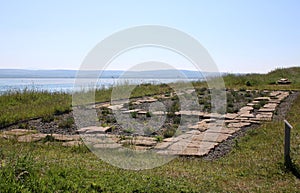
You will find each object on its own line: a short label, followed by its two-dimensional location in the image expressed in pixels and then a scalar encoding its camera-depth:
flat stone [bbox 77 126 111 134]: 6.37
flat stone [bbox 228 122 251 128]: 7.07
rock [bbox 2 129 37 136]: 6.25
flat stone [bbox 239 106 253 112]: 9.14
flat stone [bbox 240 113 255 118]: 8.15
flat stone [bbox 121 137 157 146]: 5.50
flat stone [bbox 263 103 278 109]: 9.78
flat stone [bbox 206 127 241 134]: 6.55
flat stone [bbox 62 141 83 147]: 5.39
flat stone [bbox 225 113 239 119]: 8.07
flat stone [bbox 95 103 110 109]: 9.78
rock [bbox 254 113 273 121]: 7.75
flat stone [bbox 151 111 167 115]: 8.46
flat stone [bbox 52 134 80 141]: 5.82
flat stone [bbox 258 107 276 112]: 9.06
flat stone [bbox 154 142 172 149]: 5.31
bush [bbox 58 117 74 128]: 6.95
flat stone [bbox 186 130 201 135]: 6.39
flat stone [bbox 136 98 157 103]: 10.93
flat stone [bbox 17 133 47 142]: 5.71
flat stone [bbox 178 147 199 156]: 5.02
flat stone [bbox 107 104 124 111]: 9.34
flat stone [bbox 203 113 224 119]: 8.05
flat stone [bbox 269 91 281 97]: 12.87
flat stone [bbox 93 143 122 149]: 5.20
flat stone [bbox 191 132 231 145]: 5.81
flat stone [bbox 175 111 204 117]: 8.42
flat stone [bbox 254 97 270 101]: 11.47
